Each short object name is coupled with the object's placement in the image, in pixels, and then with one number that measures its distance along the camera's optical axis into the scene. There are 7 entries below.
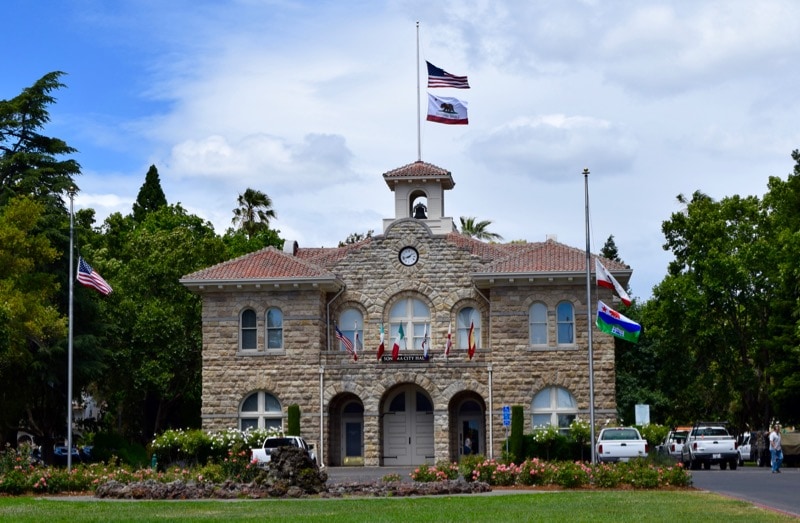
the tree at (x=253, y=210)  89.56
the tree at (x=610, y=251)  80.00
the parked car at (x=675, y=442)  55.88
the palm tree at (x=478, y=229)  98.44
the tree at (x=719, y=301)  59.78
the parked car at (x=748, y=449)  58.06
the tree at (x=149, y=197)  85.06
